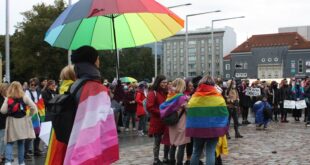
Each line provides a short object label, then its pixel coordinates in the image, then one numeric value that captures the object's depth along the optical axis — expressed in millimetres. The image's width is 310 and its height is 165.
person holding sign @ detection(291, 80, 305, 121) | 22703
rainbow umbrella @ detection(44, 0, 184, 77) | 5633
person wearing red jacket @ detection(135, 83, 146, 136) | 17797
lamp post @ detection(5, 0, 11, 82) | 29981
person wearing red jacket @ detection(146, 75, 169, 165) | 10227
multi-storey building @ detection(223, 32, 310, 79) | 122125
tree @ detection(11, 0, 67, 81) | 56656
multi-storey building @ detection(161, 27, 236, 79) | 145750
